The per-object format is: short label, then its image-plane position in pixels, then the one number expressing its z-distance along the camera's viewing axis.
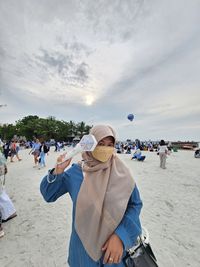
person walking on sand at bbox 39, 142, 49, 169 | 8.95
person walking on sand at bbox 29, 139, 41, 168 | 8.97
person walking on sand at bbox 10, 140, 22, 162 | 10.92
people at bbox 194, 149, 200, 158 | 16.47
